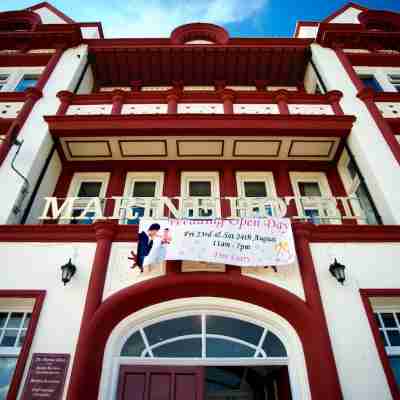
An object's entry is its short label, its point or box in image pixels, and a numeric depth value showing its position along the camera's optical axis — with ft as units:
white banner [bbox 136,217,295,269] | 22.84
